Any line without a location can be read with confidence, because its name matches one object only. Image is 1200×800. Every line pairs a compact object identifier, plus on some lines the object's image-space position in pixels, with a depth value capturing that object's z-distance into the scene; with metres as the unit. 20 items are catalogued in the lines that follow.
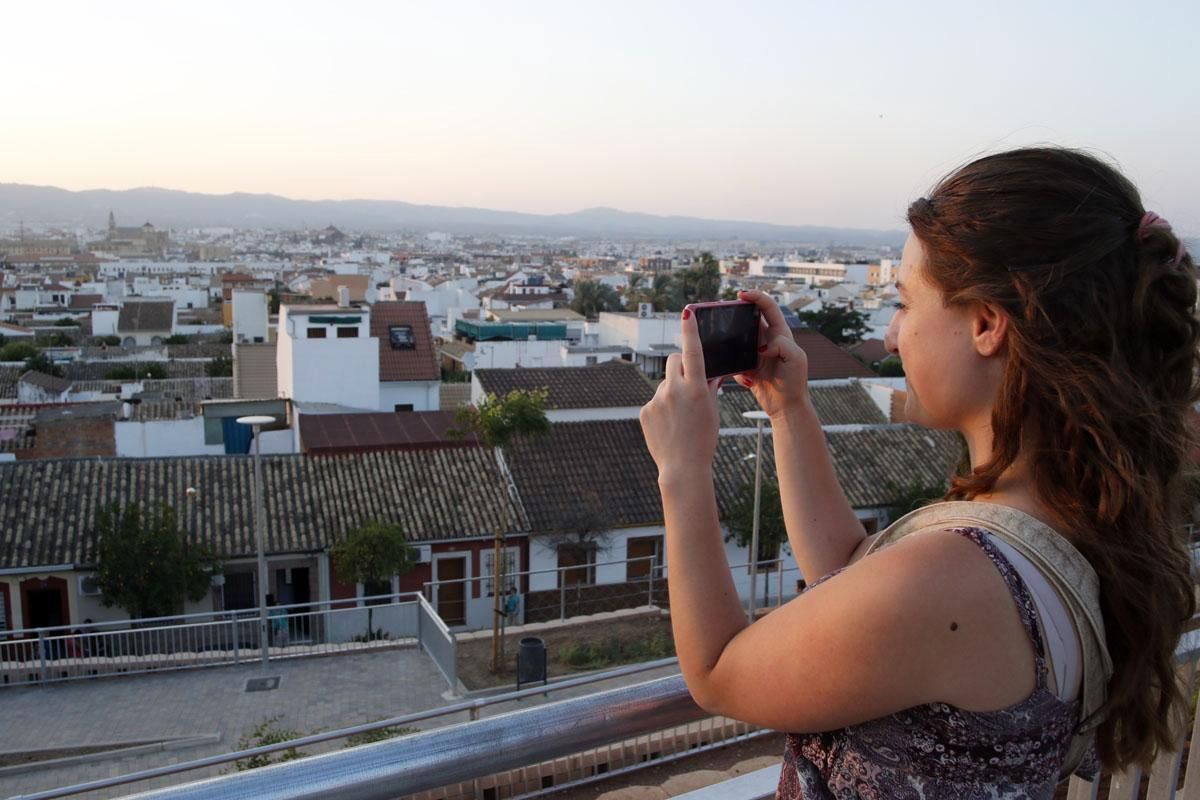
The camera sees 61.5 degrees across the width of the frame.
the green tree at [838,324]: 49.53
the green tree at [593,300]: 68.31
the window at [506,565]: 15.51
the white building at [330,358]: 24.33
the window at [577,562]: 15.84
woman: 1.18
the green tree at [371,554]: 13.72
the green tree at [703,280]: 52.56
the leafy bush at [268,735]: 9.73
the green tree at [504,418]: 15.35
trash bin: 11.05
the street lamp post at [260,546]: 11.67
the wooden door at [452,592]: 15.28
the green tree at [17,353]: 43.78
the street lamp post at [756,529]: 10.71
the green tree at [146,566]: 13.52
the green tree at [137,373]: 39.06
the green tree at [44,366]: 39.69
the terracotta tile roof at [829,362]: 32.50
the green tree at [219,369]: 40.06
